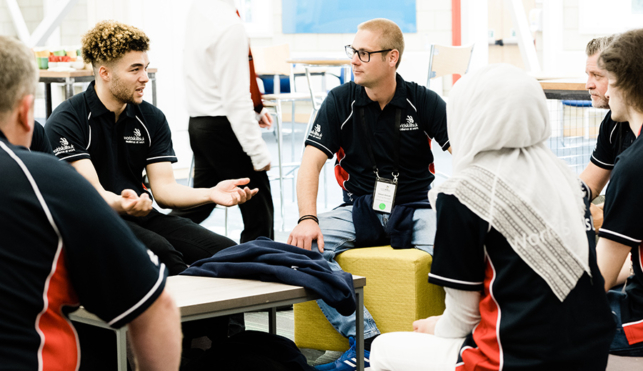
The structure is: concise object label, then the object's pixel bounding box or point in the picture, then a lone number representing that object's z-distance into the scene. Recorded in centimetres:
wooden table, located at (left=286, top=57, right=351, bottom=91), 609
